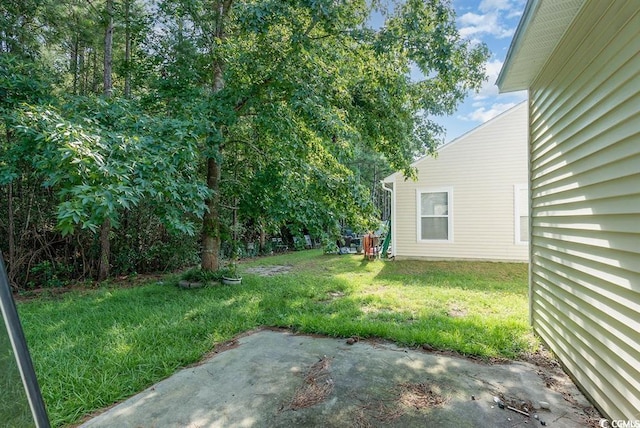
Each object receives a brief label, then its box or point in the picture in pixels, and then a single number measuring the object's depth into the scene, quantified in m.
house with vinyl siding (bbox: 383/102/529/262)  7.35
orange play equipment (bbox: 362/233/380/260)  9.31
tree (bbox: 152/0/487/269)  4.23
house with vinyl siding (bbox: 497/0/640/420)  1.70
